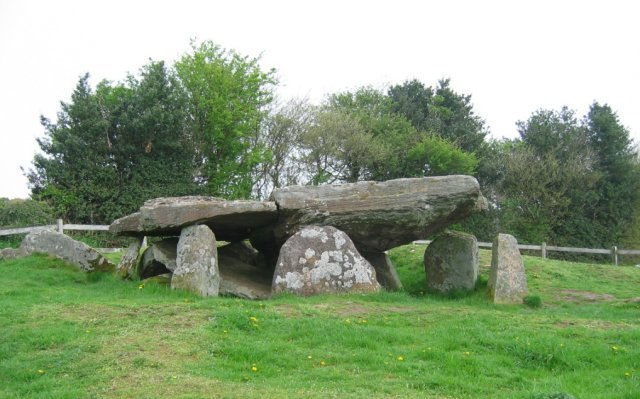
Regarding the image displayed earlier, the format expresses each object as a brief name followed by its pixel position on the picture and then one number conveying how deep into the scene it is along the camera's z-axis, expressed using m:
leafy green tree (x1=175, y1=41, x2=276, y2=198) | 36.28
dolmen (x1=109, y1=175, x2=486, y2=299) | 15.94
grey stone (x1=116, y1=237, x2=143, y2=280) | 17.73
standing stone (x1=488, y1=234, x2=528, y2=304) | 15.84
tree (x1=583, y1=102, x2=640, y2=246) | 41.09
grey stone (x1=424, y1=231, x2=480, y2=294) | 18.08
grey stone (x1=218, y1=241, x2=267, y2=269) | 20.05
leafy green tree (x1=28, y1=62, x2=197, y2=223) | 31.30
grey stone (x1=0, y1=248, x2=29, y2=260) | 19.13
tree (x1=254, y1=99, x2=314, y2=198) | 39.84
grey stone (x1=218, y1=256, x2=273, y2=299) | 16.25
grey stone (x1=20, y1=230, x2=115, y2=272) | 18.53
